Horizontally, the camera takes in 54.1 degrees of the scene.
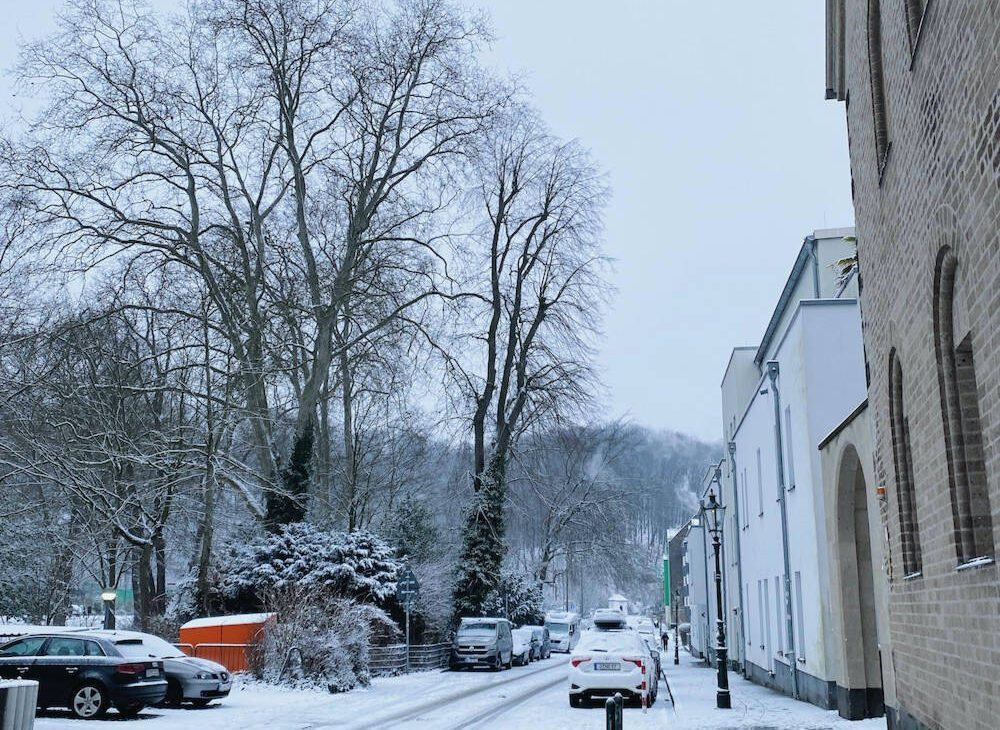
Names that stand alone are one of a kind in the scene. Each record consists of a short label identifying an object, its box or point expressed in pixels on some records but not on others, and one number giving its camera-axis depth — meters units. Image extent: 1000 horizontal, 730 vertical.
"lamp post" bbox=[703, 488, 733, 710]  18.58
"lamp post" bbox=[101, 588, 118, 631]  25.69
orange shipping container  22.42
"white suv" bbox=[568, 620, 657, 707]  19.14
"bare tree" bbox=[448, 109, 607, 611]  35.72
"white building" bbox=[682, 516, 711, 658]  44.94
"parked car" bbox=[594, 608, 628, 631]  25.75
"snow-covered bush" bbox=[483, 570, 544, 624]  45.65
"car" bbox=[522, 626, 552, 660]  41.81
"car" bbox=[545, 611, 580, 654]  55.66
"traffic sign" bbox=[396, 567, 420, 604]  28.36
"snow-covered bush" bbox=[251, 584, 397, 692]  21.12
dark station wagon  15.58
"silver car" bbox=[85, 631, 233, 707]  17.45
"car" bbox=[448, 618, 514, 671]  31.84
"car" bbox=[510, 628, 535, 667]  37.41
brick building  5.91
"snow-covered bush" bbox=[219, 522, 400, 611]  26.53
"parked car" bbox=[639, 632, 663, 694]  21.62
